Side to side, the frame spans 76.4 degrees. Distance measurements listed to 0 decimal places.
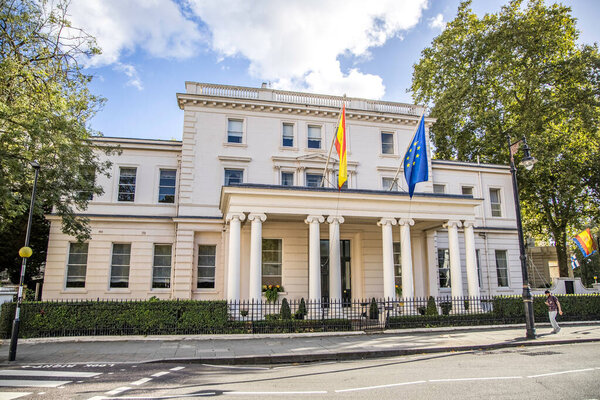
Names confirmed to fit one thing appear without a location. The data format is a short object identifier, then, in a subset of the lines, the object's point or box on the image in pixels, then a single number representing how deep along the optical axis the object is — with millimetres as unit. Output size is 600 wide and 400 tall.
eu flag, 17141
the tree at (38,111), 13008
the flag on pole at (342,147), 17047
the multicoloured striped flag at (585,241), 24609
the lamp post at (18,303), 10570
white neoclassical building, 19781
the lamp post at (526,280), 13766
